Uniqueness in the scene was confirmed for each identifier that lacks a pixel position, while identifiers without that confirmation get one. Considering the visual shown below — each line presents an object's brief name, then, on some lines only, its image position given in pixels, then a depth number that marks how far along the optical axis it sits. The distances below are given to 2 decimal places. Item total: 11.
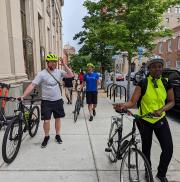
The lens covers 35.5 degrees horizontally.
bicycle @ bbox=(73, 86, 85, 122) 8.43
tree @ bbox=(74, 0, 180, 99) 10.74
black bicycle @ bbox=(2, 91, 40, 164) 4.61
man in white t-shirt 5.54
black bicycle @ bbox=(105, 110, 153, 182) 3.40
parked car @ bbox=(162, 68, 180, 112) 9.30
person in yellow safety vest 3.61
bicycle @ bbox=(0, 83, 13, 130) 5.55
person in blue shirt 8.61
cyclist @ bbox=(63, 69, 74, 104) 12.32
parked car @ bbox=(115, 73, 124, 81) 40.22
